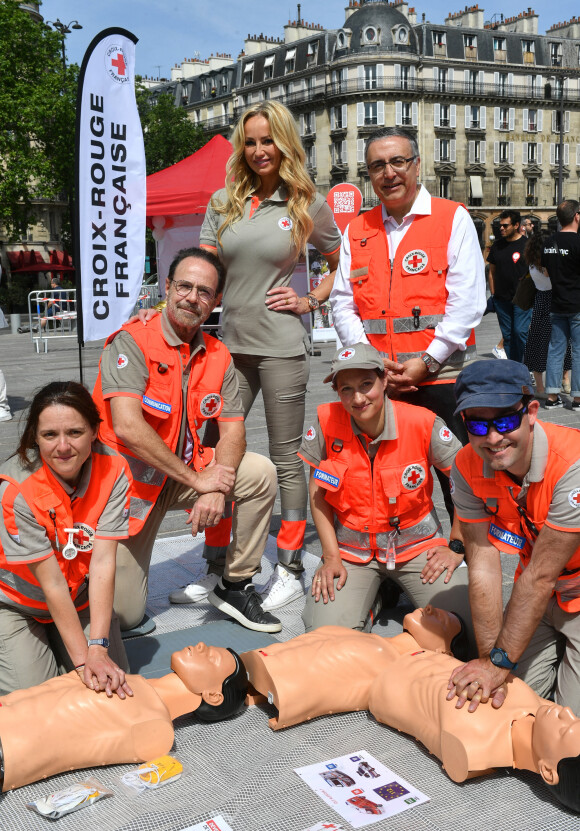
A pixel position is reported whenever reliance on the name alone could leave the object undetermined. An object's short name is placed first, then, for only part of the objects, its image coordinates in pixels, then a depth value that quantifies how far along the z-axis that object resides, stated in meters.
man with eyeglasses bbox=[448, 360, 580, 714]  2.36
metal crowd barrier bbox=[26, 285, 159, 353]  18.11
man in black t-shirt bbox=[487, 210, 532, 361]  9.75
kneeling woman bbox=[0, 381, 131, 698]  2.66
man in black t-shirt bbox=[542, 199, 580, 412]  8.27
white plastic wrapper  2.29
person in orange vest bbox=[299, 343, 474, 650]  3.28
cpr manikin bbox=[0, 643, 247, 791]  2.38
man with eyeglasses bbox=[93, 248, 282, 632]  3.31
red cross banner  4.75
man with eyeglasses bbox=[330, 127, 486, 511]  3.47
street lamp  33.19
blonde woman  3.66
